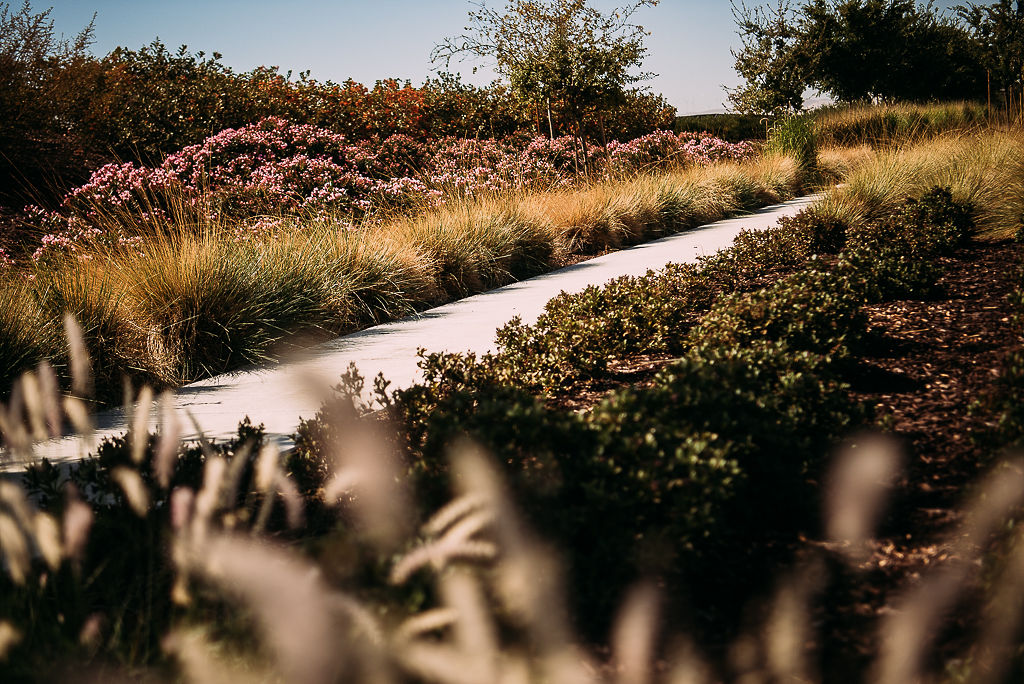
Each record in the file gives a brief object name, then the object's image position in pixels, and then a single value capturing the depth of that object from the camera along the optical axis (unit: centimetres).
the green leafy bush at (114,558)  158
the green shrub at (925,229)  565
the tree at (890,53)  2931
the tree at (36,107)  1111
